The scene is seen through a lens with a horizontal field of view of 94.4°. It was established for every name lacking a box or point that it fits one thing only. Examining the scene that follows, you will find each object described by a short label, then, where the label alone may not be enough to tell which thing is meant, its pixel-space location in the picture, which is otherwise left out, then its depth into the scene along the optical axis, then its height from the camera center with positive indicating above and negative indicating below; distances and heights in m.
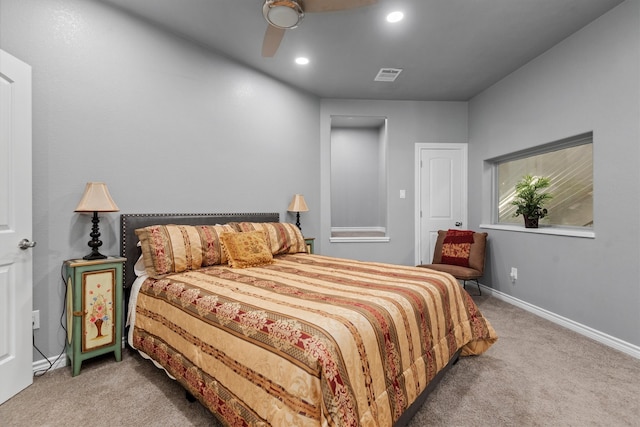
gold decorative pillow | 2.45 -0.33
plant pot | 3.41 -0.12
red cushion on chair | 3.88 -0.49
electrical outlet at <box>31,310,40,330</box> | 2.06 -0.75
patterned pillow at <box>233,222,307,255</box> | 2.94 -0.26
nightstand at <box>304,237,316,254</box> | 3.79 -0.41
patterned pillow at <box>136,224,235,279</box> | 2.19 -0.29
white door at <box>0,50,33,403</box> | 1.76 -0.09
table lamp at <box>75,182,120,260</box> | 2.08 +0.04
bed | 1.11 -0.56
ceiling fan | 1.86 +1.30
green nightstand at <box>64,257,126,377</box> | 2.01 -0.68
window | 2.97 +0.42
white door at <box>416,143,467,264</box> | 4.58 +0.33
